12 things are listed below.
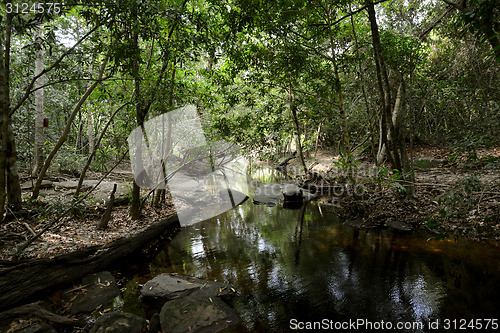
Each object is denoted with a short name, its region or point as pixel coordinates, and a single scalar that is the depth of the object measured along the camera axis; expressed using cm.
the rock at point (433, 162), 1133
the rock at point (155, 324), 383
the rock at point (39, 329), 346
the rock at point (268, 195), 1267
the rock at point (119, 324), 357
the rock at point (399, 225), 743
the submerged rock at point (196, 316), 383
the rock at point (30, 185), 873
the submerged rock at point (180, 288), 473
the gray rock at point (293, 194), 1228
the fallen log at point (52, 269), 397
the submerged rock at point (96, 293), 438
